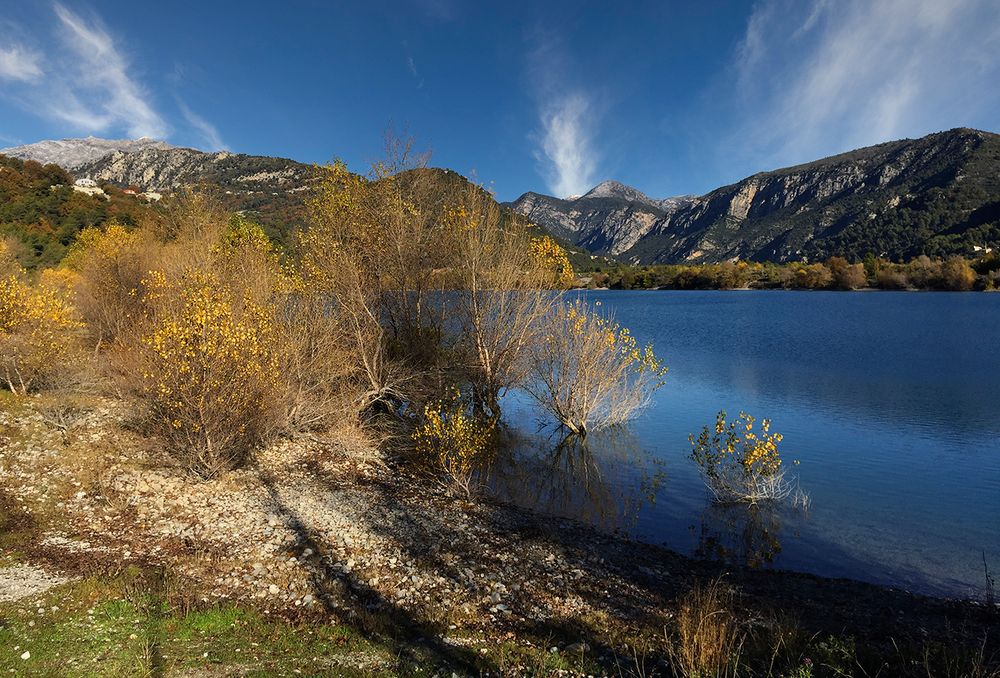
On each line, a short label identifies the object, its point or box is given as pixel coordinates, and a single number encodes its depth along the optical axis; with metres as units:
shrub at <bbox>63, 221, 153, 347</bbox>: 31.72
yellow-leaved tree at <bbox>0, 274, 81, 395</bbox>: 21.97
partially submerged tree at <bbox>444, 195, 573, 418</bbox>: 26.31
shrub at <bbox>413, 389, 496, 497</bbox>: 18.55
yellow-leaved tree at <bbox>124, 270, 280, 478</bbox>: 14.96
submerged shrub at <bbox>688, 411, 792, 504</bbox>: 18.45
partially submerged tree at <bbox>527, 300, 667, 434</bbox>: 25.81
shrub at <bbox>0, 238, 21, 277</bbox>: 28.01
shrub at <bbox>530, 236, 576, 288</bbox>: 26.98
